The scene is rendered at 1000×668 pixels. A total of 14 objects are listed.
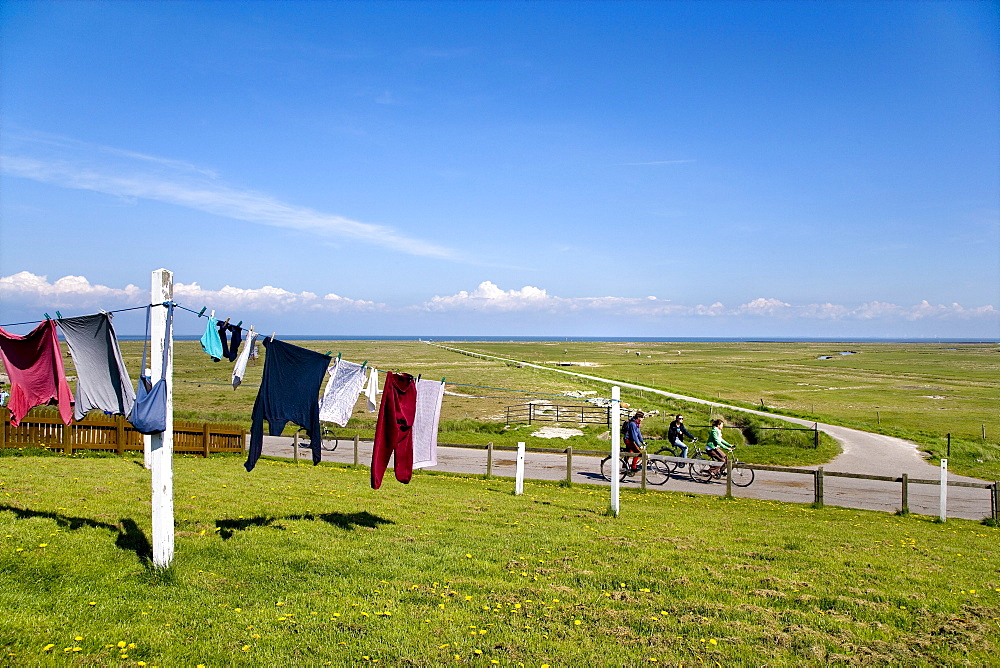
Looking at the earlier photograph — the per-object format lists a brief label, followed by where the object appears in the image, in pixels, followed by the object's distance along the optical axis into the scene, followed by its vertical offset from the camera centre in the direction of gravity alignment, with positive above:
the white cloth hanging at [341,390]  13.20 -1.47
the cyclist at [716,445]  21.16 -4.13
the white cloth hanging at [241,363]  10.95 -0.78
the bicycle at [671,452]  22.12 -5.26
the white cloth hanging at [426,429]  12.27 -2.09
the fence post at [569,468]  19.15 -4.41
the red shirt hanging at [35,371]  10.02 -0.85
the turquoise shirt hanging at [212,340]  9.99 -0.35
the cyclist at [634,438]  19.94 -3.67
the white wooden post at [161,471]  8.13 -1.94
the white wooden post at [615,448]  14.09 -2.88
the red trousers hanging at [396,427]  11.76 -1.99
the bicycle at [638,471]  20.66 -5.03
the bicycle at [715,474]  21.25 -5.15
